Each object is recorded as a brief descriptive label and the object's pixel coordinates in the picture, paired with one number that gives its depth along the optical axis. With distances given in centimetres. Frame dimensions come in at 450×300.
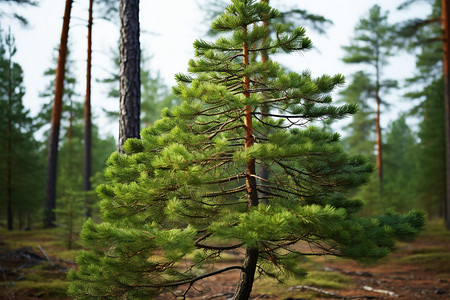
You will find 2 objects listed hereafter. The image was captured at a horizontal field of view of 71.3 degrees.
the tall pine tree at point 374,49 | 1891
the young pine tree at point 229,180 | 260
